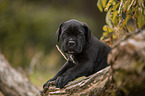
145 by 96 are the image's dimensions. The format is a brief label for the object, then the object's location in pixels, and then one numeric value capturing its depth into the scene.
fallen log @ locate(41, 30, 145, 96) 3.39
